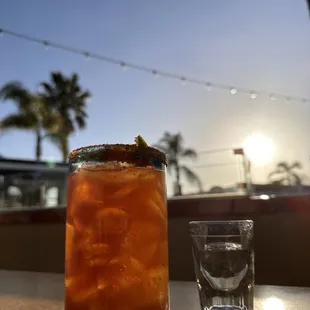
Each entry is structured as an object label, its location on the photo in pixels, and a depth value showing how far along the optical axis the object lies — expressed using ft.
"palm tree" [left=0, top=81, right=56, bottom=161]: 28.90
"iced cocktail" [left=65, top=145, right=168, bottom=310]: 1.32
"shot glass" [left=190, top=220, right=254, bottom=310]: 1.61
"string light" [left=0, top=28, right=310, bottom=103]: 13.53
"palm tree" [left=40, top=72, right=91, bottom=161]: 37.31
